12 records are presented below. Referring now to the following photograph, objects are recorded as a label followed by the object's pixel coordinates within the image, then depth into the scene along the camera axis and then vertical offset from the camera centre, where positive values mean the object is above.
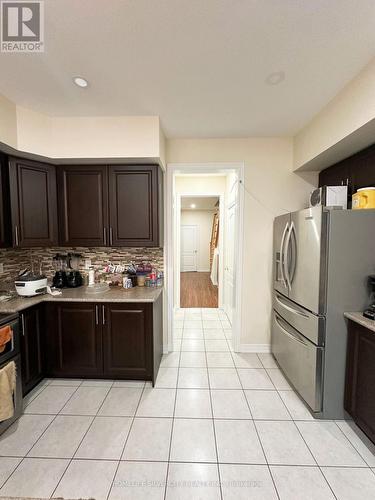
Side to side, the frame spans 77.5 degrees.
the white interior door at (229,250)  3.79 -0.20
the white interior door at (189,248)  9.21 -0.38
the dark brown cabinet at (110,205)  2.50 +0.36
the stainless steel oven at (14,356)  1.77 -0.92
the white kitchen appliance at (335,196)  2.17 +0.40
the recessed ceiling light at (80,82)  1.73 +1.19
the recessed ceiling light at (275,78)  1.68 +1.19
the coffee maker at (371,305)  1.71 -0.51
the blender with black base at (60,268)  2.71 -0.36
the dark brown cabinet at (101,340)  2.30 -1.02
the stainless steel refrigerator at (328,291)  1.80 -0.42
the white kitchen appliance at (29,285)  2.28 -0.46
